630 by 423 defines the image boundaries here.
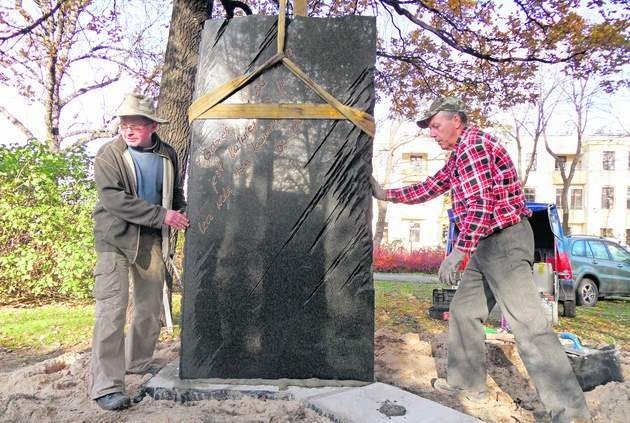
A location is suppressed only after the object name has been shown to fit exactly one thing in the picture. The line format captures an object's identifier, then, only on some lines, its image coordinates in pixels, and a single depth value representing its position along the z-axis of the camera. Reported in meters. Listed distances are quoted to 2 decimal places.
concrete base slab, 2.47
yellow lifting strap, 3.08
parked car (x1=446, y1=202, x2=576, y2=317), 7.48
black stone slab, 3.05
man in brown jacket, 2.96
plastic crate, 7.39
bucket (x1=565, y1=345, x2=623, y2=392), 3.40
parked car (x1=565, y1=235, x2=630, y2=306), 10.77
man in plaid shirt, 2.85
